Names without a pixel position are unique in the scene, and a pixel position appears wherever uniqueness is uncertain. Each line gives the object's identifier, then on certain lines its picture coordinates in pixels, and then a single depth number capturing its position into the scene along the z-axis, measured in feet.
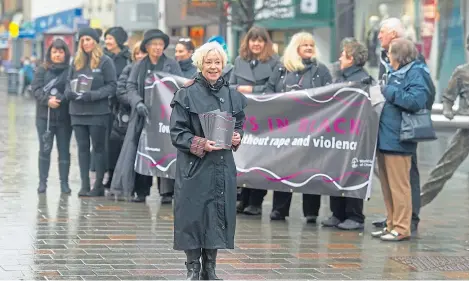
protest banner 35.94
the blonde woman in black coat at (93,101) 42.98
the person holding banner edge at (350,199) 36.65
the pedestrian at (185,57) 42.86
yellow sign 188.85
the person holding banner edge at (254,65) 38.93
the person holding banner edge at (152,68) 41.78
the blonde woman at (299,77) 37.22
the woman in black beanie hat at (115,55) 44.62
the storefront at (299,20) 83.76
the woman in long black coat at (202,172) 25.50
